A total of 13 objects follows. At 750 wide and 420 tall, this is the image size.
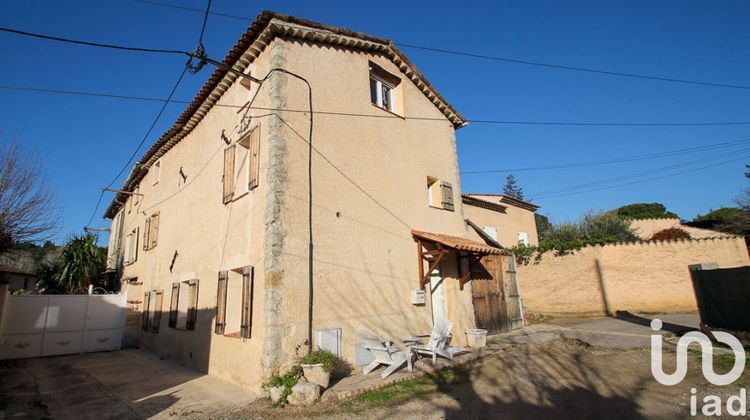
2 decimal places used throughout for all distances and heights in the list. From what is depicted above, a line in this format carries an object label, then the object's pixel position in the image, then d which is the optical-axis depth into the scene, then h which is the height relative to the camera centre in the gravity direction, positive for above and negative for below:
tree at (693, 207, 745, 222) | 27.46 +5.13
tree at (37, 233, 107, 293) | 15.41 +1.57
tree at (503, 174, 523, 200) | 50.36 +13.23
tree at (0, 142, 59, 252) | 10.63 +2.70
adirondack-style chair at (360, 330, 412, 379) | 6.76 -1.11
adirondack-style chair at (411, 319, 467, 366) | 7.38 -1.03
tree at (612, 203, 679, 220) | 34.81 +7.00
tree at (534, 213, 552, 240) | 27.27 +5.78
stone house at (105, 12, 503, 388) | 6.73 +1.91
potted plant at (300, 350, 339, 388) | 5.91 -1.09
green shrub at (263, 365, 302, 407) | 5.59 -1.26
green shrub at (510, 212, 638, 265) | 15.44 +2.51
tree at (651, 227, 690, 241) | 21.16 +2.81
